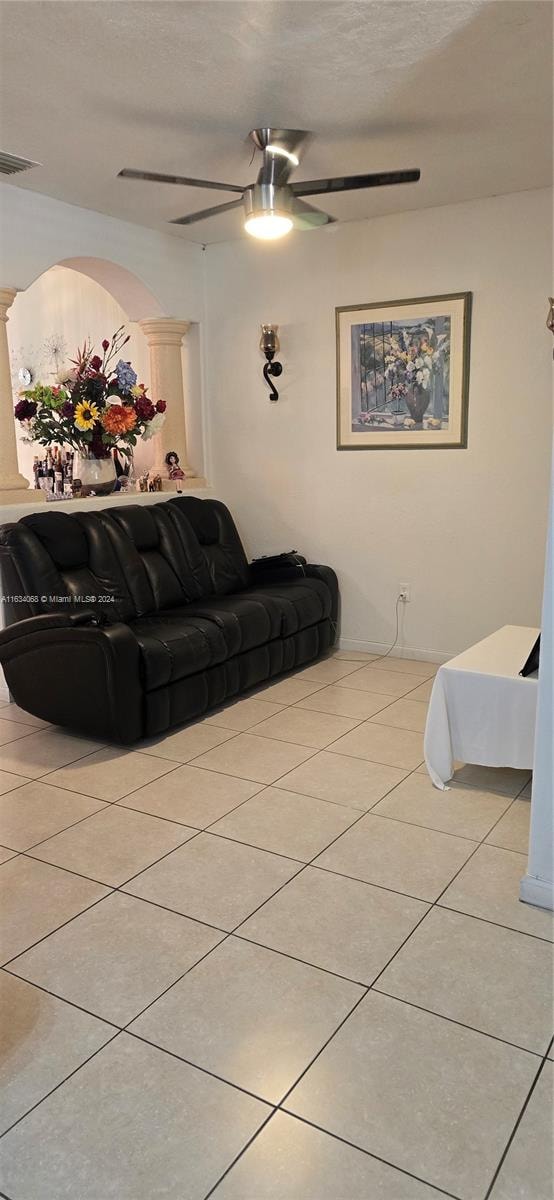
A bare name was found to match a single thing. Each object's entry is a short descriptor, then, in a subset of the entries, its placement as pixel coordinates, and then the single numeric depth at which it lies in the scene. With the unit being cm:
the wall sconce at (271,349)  525
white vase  484
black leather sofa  365
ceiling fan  345
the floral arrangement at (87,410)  454
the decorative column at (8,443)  435
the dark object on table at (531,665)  309
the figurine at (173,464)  547
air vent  381
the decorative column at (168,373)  546
